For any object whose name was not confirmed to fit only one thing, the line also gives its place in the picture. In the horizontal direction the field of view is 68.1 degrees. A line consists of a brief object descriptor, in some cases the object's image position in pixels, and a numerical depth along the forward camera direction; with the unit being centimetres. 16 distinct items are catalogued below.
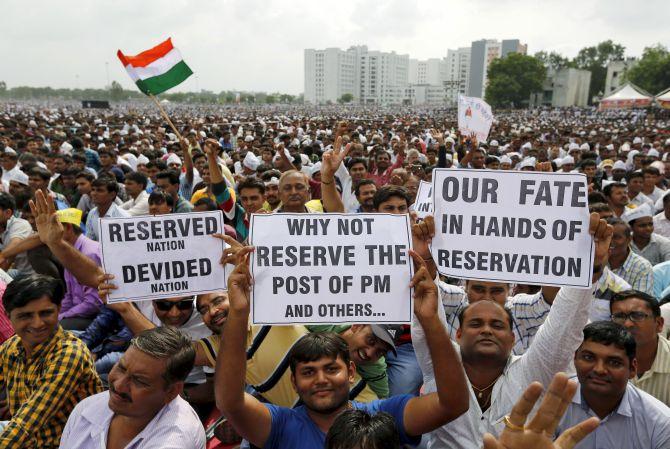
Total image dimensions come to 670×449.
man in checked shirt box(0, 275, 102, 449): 248
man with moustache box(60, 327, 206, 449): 220
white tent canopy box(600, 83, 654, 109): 4038
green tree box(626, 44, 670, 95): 7281
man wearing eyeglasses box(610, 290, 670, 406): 294
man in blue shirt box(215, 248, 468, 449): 213
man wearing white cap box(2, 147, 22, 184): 886
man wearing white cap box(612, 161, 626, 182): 995
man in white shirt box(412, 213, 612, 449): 236
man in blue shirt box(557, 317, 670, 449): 232
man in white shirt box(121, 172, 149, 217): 639
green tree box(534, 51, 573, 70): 10819
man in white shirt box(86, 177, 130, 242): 576
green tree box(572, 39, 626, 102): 10176
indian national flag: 658
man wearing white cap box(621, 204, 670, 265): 519
